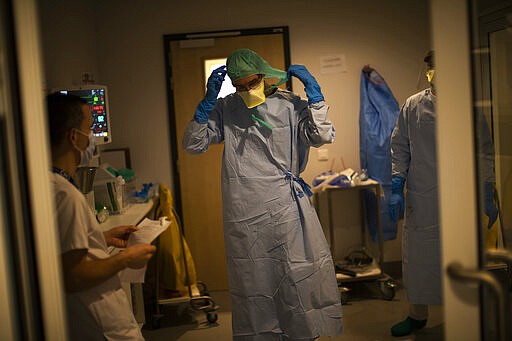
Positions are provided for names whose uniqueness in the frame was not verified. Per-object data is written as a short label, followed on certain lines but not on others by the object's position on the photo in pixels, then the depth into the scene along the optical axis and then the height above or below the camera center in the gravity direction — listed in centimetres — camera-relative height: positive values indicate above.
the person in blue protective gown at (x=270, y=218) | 250 -37
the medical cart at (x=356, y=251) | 381 -89
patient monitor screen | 318 +20
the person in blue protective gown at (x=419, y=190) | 283 -34
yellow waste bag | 355 -74
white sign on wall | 411 +47
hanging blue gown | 398 -6
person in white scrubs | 155 -30
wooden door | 404 -17
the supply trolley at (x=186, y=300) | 353 -99
